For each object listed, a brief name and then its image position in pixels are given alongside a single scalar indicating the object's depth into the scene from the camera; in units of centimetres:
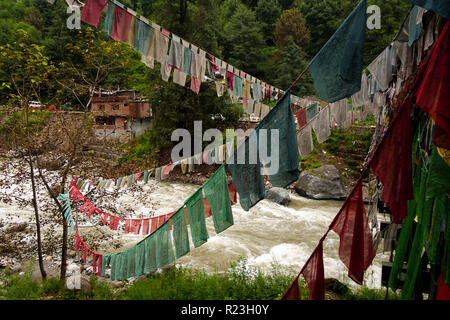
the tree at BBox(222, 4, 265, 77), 2922
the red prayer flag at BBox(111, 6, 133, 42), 379
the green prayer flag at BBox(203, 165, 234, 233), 300
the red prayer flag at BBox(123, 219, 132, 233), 589
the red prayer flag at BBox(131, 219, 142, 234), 586
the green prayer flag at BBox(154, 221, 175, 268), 370
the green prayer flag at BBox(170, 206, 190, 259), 348
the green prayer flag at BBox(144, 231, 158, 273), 388
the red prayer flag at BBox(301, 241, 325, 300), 245
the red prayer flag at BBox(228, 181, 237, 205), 326
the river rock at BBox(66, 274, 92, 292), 566
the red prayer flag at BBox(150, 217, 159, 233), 573
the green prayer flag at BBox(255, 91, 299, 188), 263
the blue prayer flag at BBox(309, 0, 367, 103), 231
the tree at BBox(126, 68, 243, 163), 1648
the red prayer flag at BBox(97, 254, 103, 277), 545
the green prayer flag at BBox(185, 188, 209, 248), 325
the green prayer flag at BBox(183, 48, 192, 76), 442
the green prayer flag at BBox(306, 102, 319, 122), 619
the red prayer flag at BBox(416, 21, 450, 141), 154
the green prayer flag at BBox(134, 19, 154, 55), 397
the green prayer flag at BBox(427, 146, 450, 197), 178
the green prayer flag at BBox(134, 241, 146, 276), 405
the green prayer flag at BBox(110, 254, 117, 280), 480
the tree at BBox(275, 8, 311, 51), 3167
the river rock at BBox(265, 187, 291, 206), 1267
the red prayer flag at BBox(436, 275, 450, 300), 229
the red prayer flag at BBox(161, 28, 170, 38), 413
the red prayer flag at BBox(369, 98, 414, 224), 197
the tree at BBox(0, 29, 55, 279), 529
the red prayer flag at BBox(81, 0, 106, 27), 357
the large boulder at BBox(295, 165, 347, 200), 1332
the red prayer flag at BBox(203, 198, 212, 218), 323
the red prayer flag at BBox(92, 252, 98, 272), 573
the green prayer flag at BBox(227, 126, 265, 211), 279
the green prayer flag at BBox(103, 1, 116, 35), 373
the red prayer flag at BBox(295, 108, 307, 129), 593
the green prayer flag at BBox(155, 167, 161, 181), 560
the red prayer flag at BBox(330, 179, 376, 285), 223
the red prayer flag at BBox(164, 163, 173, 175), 520
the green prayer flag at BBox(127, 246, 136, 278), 428
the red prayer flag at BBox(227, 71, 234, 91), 582
